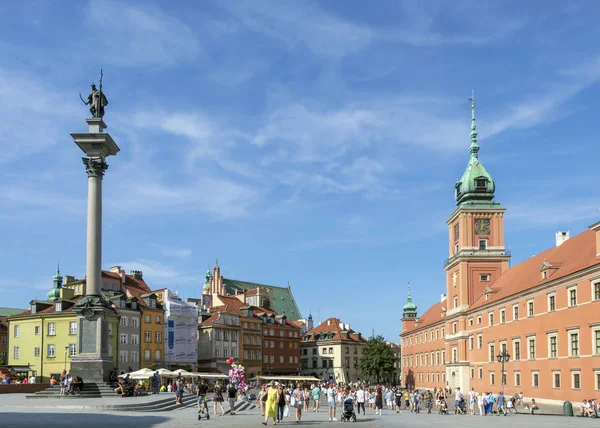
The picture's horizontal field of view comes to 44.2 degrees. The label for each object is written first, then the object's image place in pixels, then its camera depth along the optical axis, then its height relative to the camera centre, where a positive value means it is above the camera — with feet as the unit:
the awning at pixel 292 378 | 245.30 -19.60
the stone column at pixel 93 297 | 119.24 +3.93
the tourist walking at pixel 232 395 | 111.24 -11.19
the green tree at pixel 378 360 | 364.09 -20.37
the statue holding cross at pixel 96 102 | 128.88 +38.18
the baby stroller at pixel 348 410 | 108.58 -13.28
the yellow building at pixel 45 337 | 246.06 -5.15
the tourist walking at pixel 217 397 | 115.00 -12.11
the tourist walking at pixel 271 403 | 91.15 -10.26
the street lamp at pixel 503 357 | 184.65 -10.06
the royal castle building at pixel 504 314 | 167.94 +1.11
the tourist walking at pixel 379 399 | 138.41 -15.09
